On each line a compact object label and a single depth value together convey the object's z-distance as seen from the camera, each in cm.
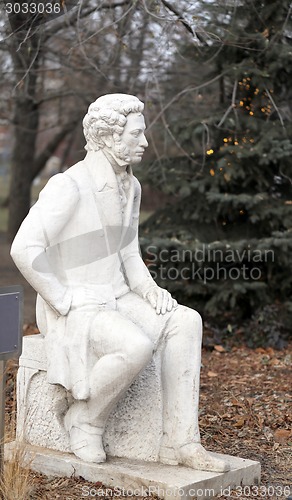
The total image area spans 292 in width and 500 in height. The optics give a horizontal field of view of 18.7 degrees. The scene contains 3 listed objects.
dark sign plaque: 421
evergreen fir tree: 881
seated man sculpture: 466
